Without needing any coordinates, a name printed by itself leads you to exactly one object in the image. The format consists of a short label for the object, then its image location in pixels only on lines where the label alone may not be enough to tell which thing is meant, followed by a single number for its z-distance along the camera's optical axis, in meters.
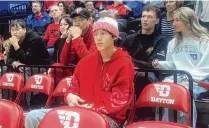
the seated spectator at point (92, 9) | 6.96
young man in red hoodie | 2.67
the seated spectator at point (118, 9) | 6.55
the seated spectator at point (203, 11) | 5.28
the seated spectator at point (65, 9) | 6.24
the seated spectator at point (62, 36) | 4.64
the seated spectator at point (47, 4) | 8.52
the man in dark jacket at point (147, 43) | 3.78
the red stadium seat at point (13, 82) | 4.01
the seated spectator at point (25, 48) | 4.80
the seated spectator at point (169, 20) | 4.62
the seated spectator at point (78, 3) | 7.66
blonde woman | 3.38
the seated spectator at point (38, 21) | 7.04
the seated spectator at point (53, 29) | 5.95
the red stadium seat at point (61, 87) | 3.63
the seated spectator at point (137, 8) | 7.14
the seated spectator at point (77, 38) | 3.82
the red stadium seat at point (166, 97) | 2.74
